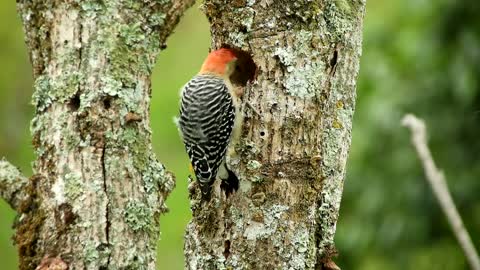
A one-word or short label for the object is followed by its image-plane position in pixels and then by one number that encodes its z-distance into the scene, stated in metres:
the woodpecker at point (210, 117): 9.05
